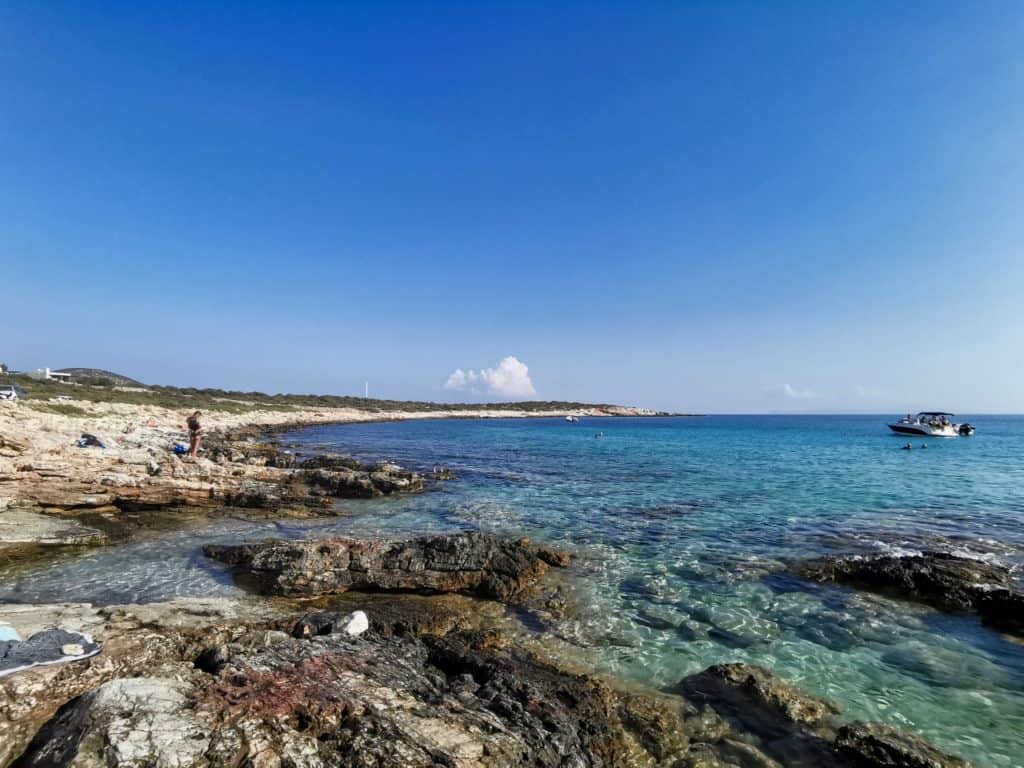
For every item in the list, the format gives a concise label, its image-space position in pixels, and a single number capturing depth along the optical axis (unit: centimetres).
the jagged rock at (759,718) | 602
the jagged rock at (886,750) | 563
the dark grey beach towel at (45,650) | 536
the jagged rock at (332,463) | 2869
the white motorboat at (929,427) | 6581
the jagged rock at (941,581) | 1020
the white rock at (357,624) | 739
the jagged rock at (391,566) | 1062
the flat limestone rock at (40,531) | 1240
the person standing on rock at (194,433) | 2527
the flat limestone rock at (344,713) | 420
